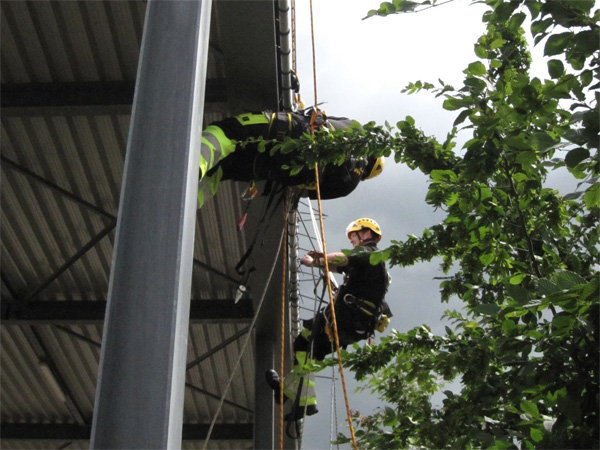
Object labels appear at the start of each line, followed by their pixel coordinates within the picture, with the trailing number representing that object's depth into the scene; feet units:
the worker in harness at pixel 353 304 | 23.47
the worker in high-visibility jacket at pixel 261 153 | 19.19
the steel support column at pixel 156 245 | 8.22
